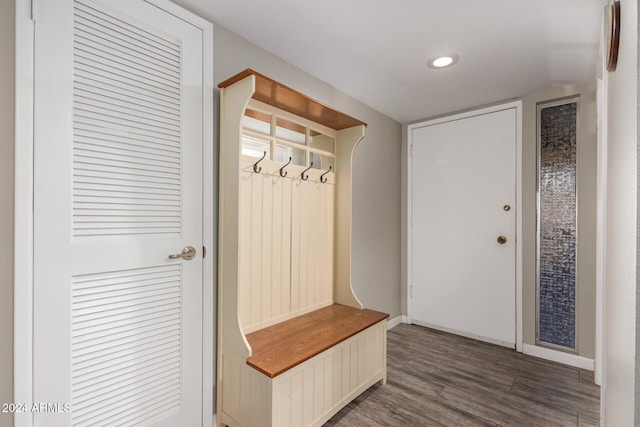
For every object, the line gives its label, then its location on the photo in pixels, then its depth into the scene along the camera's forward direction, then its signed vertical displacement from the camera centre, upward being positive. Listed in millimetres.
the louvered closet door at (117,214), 1094 -8
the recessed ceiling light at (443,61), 1937 +1066
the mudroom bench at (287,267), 1434 -352
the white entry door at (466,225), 2646 -114
